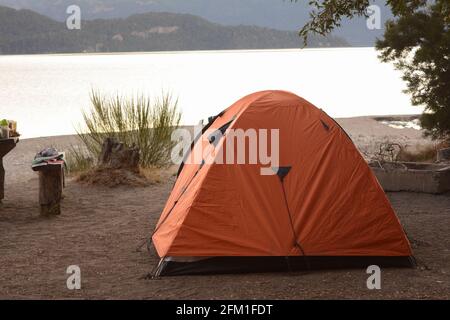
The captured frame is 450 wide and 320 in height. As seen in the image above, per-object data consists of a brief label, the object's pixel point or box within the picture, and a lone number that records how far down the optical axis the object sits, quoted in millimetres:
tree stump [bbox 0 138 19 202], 9617
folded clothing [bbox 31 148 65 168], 9641
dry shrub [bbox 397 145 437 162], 13969
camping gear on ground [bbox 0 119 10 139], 9539
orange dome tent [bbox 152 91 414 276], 6586
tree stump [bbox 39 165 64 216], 9398
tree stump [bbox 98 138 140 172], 12570
